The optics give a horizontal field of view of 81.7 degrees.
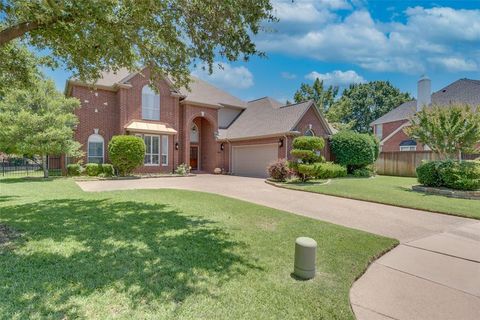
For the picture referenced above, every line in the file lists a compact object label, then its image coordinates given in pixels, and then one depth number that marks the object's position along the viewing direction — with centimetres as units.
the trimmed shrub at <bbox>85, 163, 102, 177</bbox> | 1806
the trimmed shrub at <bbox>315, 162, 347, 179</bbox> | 1686
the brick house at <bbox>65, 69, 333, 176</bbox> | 1941
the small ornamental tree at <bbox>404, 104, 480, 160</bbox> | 1243
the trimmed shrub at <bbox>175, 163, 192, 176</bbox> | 2128
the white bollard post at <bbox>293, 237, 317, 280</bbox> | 401
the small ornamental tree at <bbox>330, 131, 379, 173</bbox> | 2055
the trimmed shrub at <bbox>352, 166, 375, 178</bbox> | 2064
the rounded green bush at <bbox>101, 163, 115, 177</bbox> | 1838
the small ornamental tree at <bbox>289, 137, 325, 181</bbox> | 1603
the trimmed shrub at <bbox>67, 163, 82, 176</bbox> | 1793
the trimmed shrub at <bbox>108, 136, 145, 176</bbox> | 1762
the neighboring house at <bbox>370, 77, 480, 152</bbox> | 2536
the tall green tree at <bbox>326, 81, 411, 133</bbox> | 5422
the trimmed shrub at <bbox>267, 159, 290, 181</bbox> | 1597
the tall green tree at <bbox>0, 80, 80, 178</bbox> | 1559
